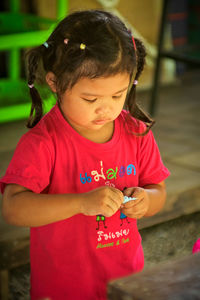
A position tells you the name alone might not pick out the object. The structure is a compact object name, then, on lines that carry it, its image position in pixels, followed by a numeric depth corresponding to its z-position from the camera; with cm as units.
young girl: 113
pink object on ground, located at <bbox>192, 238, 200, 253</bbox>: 126
